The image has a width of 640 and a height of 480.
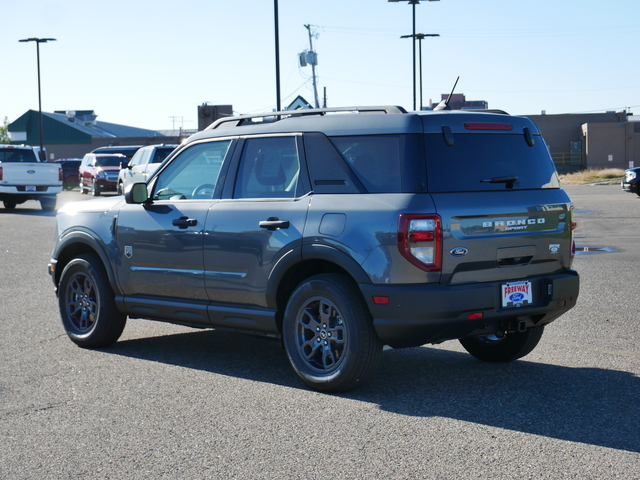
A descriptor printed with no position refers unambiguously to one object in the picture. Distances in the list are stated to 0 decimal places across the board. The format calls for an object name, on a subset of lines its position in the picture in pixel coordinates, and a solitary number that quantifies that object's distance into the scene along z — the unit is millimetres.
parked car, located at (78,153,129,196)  37438
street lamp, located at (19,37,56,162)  55388
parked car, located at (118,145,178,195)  27836
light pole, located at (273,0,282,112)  28188
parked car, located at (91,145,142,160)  42062
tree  123938
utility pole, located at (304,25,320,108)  69275
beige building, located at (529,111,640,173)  75625
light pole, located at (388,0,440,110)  44375
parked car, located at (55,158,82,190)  54031
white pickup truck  28188
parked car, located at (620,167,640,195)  32281
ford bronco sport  5883
